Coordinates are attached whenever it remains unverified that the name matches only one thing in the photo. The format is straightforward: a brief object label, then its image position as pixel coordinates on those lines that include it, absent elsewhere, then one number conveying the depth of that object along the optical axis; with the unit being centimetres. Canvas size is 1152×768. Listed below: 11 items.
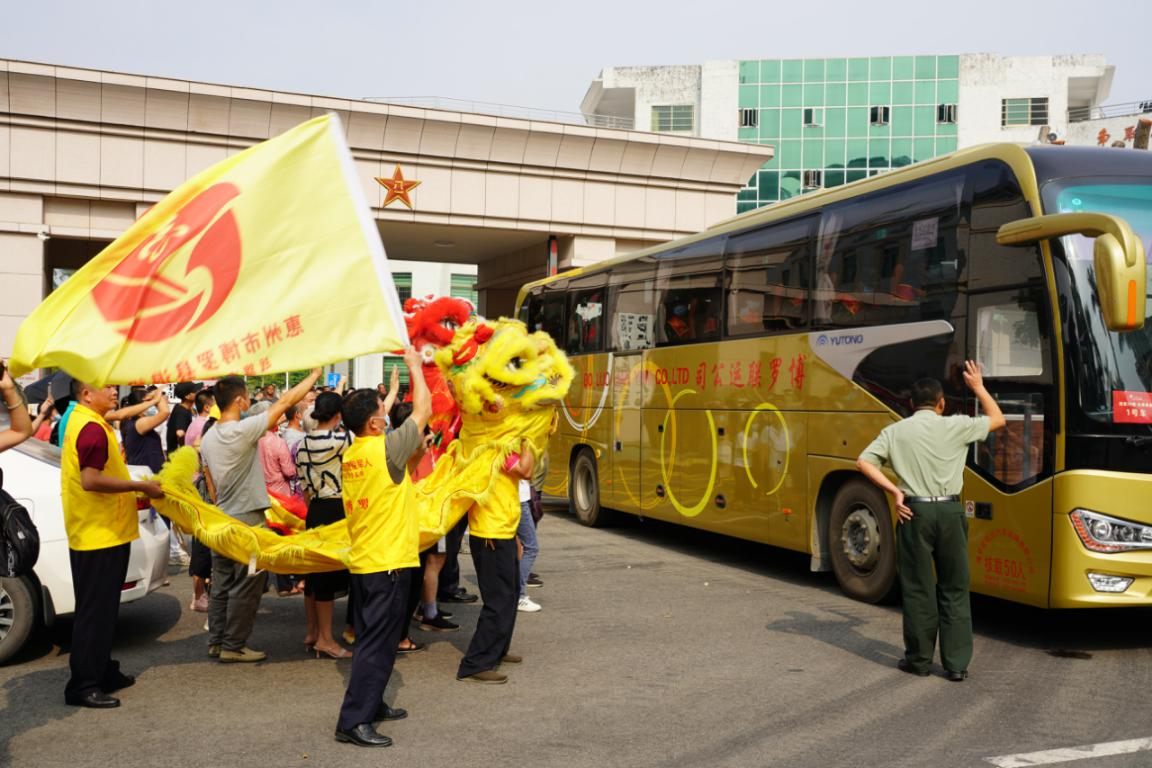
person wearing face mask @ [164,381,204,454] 1141
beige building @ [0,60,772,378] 2066
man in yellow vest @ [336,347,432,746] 517
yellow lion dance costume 634
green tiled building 5262
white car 658
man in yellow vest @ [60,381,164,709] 571
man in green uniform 646
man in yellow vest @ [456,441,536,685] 640
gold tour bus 693
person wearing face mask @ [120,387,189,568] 1066
